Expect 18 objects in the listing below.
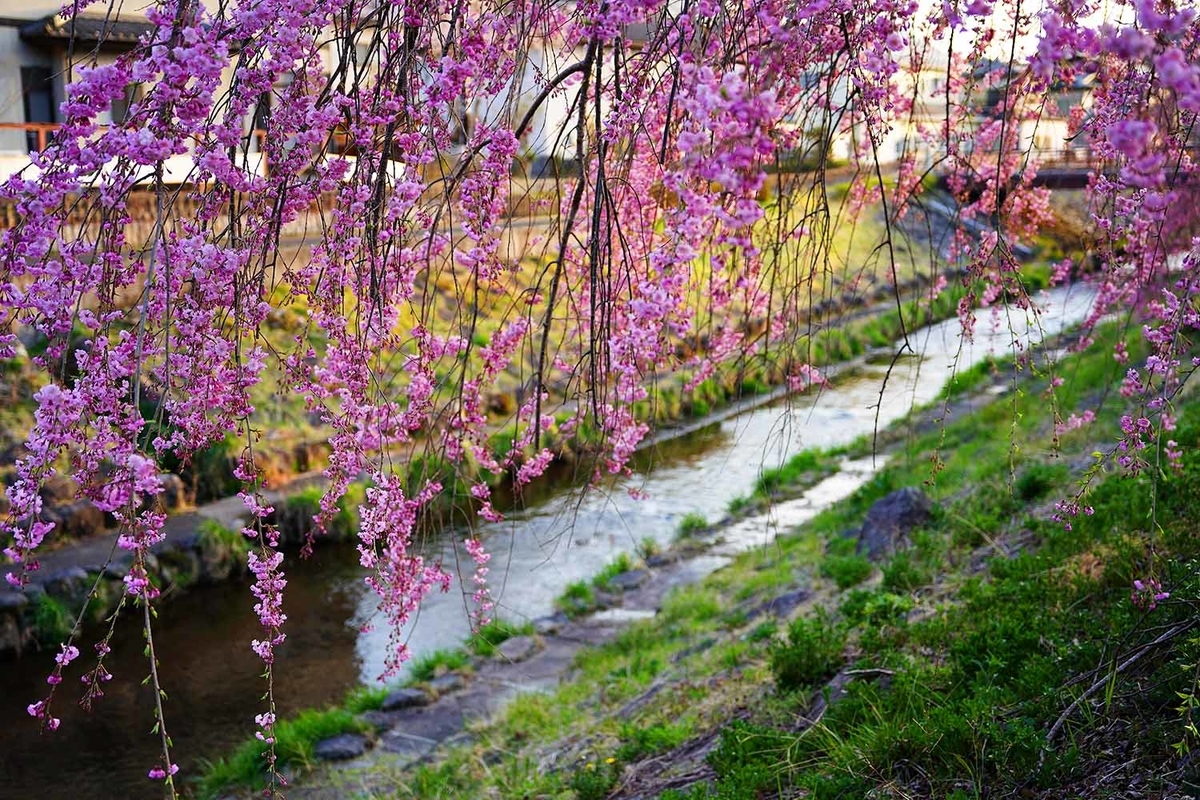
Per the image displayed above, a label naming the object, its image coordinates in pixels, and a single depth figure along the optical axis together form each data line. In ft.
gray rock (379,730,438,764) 19.15
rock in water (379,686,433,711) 21.38
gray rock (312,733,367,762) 19.38
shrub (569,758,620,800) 13.47
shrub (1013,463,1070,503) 19.62
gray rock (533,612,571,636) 25.00
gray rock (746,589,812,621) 20.25
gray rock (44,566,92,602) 25.20
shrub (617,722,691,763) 14.43
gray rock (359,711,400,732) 20.53
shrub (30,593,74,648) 24.71
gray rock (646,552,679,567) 28.96
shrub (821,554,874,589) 19.20
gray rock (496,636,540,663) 23.61
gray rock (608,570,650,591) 27.48
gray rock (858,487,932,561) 20.68
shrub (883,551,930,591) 16.61
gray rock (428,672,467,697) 21.98
